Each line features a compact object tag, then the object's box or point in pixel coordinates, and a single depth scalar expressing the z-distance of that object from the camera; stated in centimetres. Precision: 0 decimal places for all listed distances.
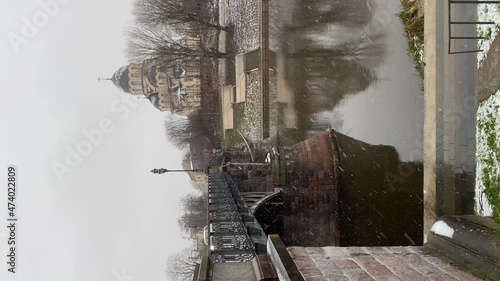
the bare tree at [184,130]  3459
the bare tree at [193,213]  4044
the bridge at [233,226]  751
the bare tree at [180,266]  3631
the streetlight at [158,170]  2015
